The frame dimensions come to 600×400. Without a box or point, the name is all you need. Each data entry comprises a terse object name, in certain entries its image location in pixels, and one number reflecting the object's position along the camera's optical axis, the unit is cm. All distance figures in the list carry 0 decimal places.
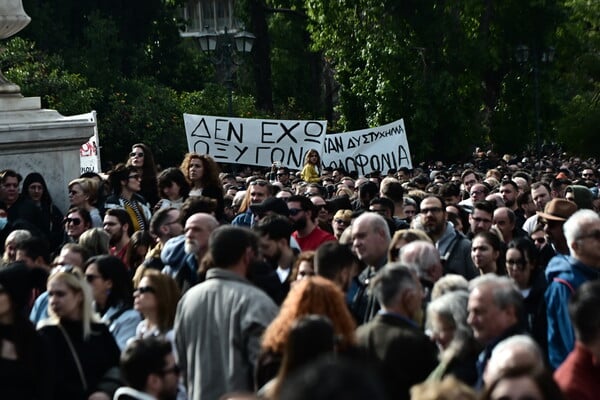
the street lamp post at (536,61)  3644
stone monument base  1584
